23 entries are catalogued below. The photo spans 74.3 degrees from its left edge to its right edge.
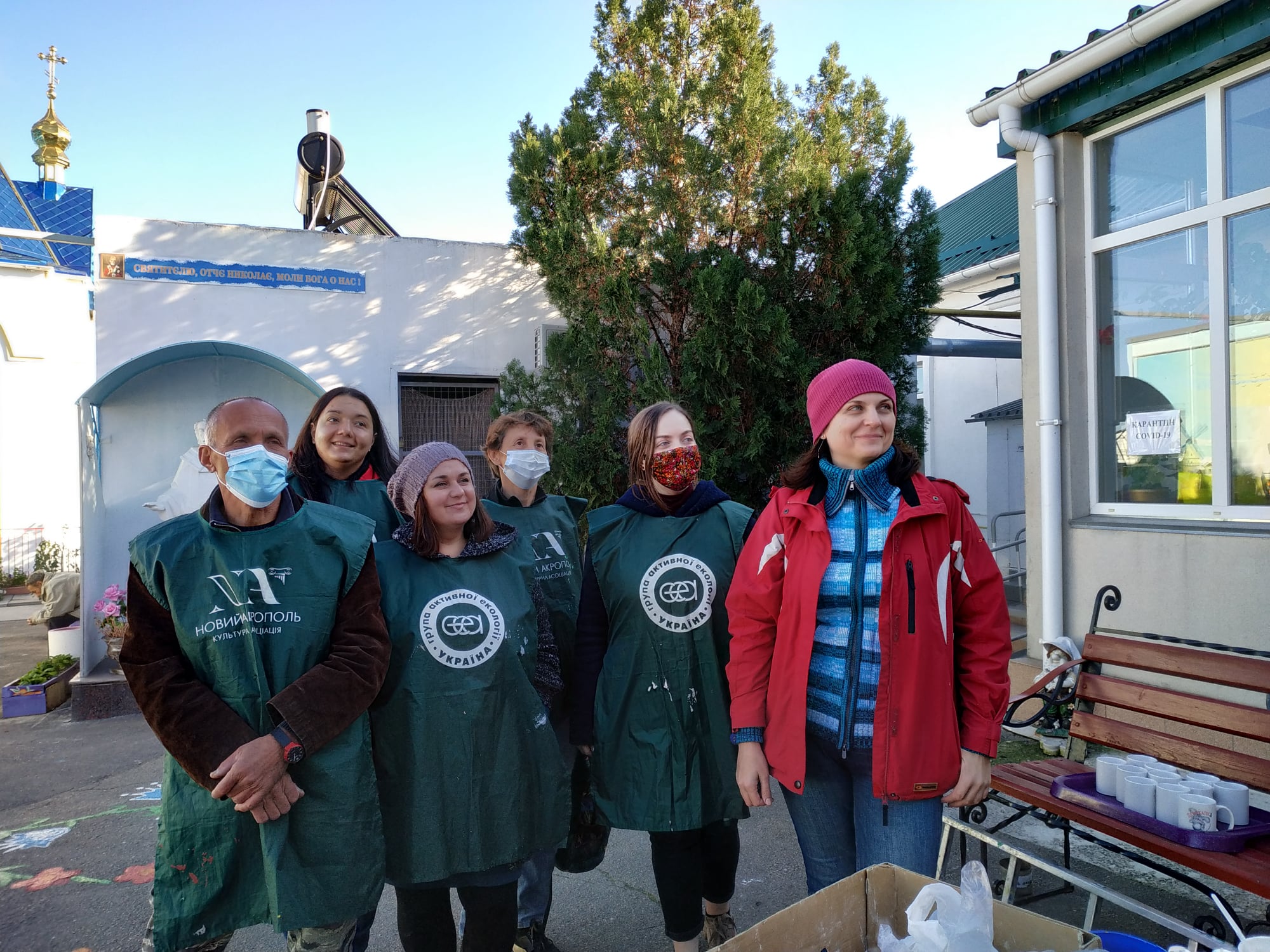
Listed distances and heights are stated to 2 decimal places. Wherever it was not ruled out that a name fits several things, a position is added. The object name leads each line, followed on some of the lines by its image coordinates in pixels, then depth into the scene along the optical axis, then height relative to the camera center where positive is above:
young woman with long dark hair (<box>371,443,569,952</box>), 2.26 -0.70
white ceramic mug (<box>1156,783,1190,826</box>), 2.56 -1.02
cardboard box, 1.40 -0.78
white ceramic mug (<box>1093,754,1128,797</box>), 2.84 -1.04
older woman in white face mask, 2.97 -0.20
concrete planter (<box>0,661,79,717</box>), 6.84 -1.78
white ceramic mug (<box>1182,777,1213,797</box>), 2.57 -0.99
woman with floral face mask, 2.54 -0.60
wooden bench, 2.44 -1.00
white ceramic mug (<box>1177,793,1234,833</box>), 2.48 -1.03
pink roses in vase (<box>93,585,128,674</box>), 6.73 -1.12
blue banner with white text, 7.21 +1.82
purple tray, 2.41 -1.09
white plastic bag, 1.32 -0.73
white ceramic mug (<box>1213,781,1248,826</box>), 2.54 -1.01
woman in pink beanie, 2.04 -0.45
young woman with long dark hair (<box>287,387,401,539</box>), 2.95 +0.07
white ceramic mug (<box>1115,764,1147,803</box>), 2.76 -1.01
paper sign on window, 4.87 +0.21
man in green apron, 2.02 -0.59
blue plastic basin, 1.37 -0.79
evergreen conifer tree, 5.87 +1.71
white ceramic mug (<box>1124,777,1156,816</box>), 2.64 -1.04
